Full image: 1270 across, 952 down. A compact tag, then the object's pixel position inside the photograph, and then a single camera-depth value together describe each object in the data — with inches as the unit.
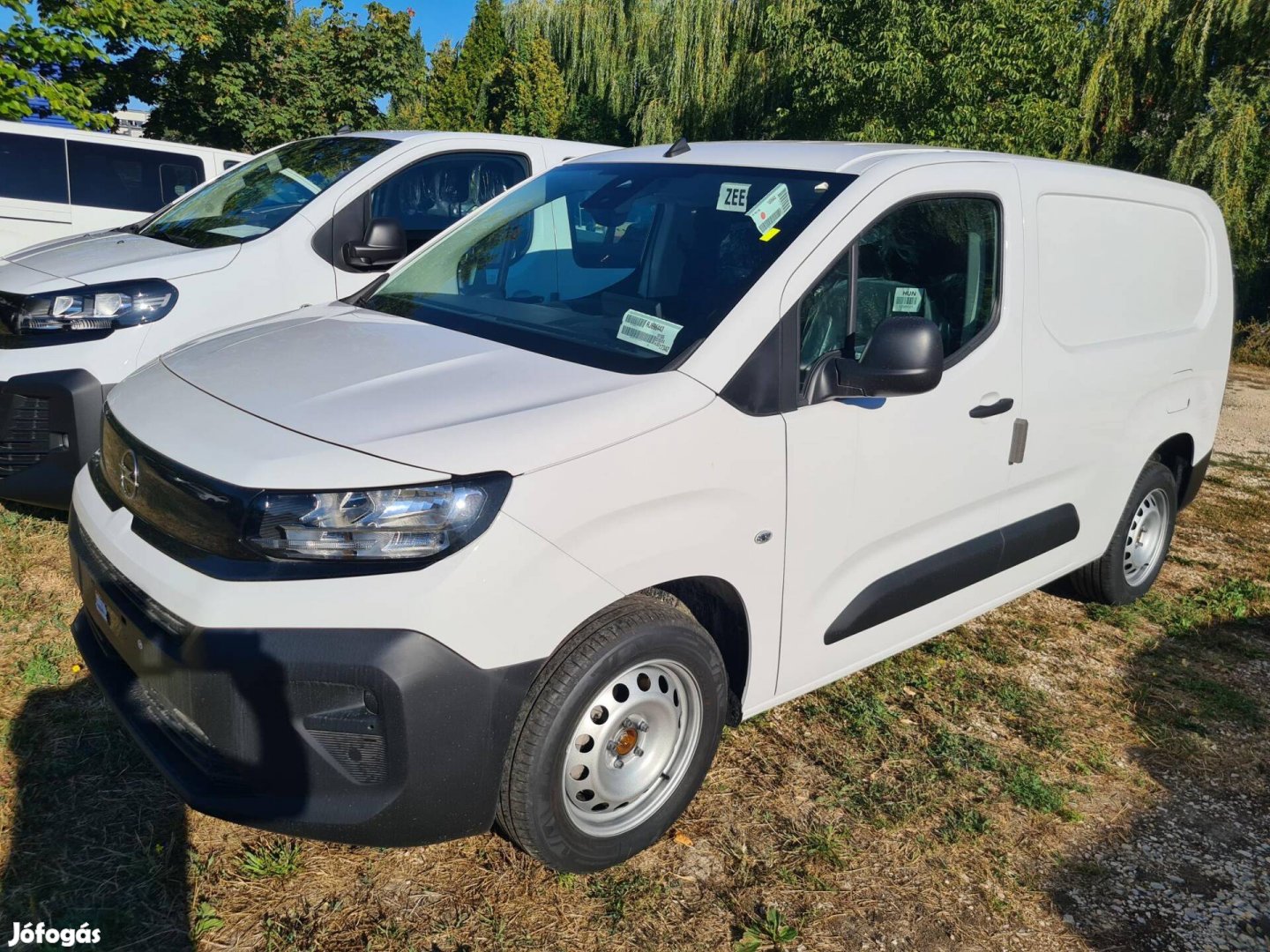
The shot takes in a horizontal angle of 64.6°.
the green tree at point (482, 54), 1157.7
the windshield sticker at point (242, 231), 202.2
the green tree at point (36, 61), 370.9
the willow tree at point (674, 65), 846.5
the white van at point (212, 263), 167.9
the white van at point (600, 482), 86.4
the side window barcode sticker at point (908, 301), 127.3
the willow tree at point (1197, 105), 561.6
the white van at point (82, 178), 331.3
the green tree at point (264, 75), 593.9
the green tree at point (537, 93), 1066.1
